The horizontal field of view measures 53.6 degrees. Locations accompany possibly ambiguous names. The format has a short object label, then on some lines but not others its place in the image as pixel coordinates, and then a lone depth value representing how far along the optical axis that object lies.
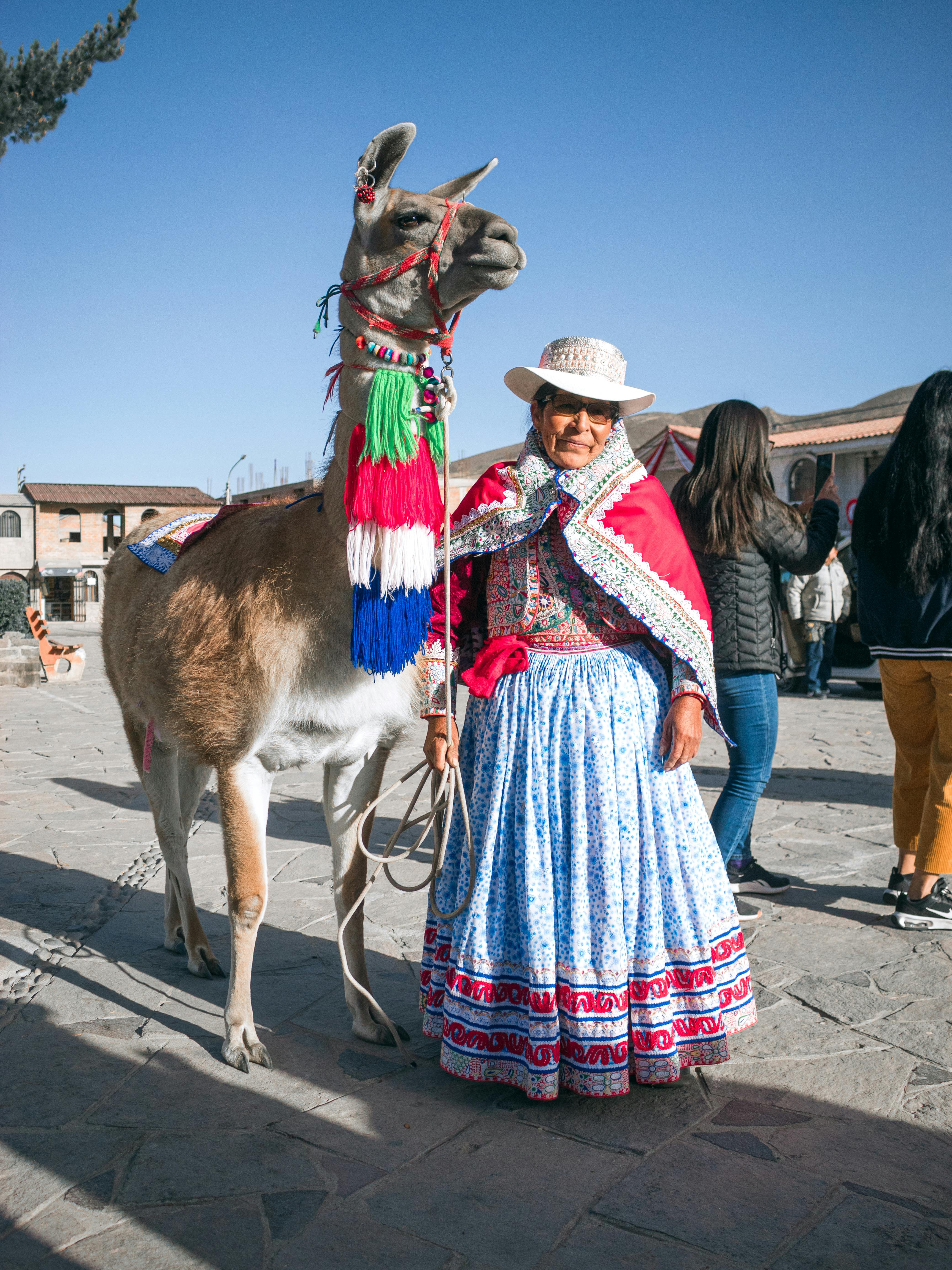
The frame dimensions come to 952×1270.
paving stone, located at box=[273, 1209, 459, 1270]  1.76
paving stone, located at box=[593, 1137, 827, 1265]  1.84
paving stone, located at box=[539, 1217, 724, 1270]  1.76
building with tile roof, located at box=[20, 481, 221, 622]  48.41
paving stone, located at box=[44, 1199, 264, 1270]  1.77
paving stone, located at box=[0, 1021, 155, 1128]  2.33
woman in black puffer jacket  3.53
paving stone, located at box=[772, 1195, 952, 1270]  1.76
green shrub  14.40
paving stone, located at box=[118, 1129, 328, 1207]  2.00
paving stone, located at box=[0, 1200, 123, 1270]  1.77
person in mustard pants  3.54
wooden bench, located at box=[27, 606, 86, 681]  13.77
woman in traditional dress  2.34
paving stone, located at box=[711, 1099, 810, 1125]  2.30
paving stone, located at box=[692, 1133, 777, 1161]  2.15
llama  2.28
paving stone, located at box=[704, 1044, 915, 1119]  2.38
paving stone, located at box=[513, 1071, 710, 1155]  2.23
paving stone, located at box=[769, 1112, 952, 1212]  2.02
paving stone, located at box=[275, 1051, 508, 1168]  2.18
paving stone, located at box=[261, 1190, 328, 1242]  1.87
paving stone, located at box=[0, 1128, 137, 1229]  1.97
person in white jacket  10.75
